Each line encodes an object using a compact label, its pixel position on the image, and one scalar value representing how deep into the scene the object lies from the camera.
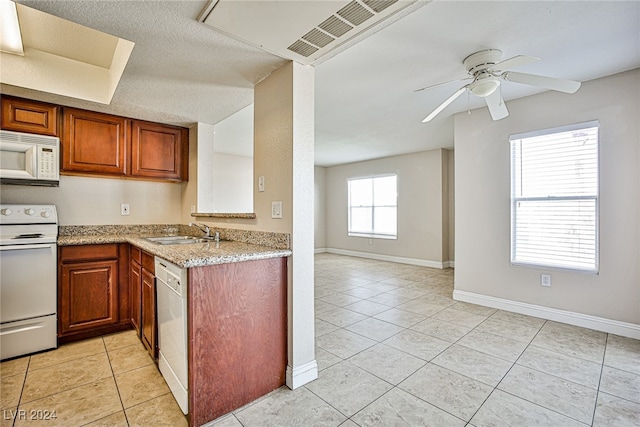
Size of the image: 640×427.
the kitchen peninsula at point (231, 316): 1.58
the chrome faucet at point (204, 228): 2.73
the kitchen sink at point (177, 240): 2.69
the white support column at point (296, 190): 1.94
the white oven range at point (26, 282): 2.23
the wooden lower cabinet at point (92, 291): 2.49
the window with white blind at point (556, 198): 2.84
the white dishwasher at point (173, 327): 1.60
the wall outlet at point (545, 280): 3.07
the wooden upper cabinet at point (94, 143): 2.72
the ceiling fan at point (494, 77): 2.10
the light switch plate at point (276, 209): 2.01
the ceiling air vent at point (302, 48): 1.76
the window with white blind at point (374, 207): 6.69
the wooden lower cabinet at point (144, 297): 2.07
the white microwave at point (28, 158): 2.36
